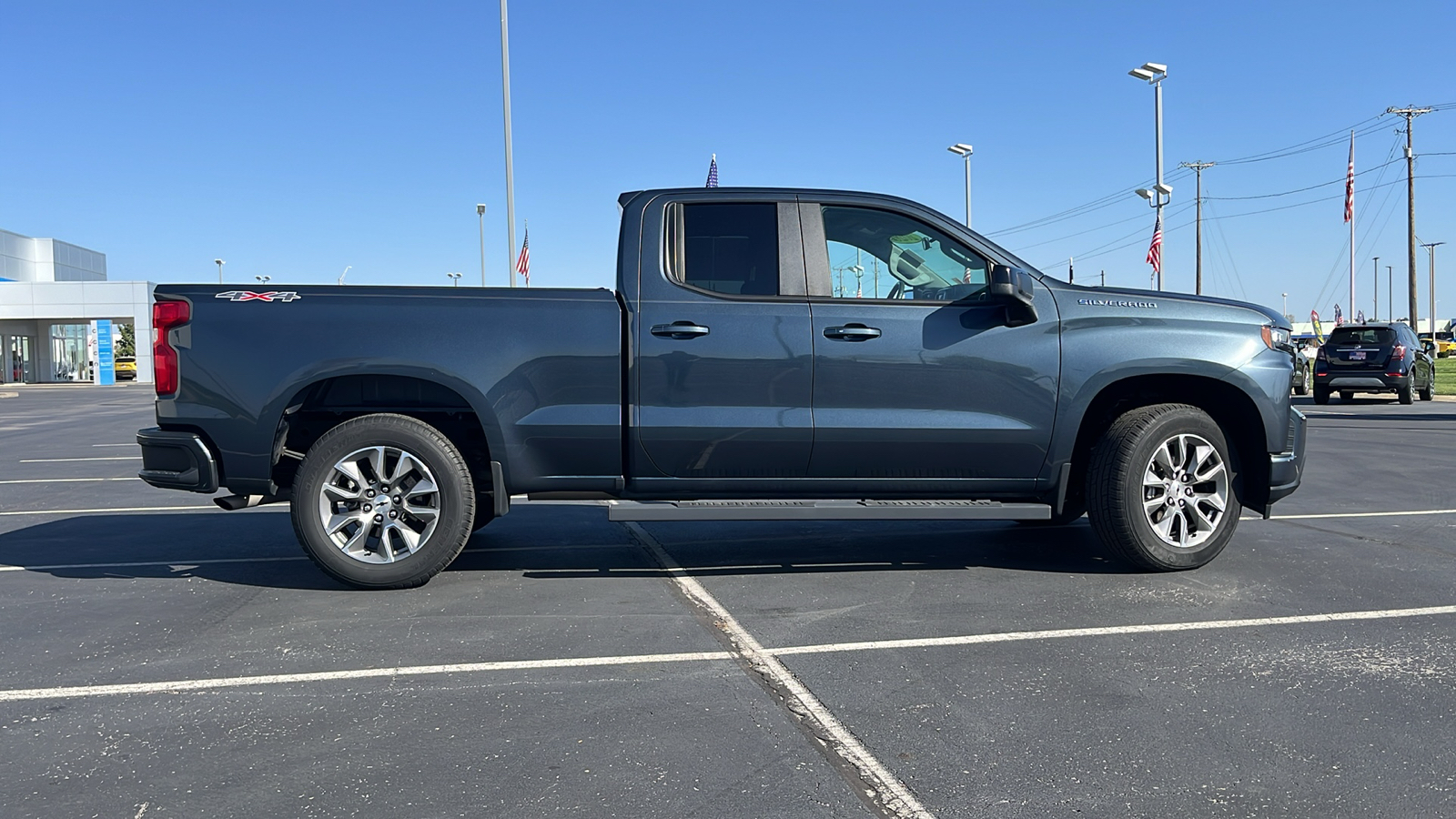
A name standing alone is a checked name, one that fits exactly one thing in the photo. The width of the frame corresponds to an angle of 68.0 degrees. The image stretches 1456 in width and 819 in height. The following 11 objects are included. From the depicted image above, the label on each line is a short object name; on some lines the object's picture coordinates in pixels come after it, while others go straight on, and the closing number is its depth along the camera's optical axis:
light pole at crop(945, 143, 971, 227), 34.50
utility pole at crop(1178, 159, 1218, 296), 47.75
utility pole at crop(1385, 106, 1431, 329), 39.13
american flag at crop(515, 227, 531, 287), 25.52
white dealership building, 55.34
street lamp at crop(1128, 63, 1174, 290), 26.20
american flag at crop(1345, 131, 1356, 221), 39.28
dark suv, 21.66
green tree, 86.22
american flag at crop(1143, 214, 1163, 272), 27.89
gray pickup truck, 5.20
